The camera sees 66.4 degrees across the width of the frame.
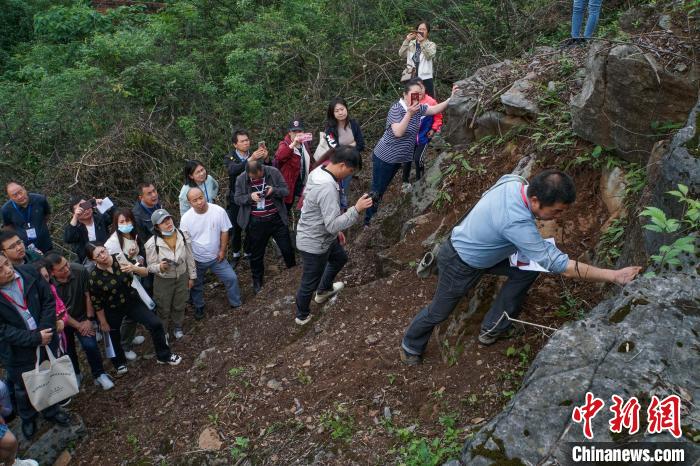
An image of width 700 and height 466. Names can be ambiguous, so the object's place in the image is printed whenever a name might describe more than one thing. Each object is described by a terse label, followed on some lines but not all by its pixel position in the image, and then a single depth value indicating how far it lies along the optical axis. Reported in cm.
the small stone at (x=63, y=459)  532
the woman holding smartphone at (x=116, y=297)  559
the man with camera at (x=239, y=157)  694
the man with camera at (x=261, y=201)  668
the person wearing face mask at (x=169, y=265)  603
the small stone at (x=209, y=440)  472
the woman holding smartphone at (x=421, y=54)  841
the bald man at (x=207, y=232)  651
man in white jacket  491
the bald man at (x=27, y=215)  671
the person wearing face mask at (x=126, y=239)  598
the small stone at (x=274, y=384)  507
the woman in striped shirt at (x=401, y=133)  640
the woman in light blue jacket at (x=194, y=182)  683
